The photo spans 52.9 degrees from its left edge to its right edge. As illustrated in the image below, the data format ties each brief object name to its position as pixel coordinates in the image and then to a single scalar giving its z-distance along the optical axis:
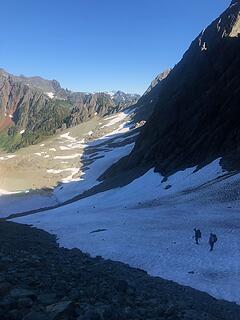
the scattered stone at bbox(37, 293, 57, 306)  7.14
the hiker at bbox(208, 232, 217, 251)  15.16
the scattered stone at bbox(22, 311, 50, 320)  6.15
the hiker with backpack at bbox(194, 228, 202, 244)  16.35
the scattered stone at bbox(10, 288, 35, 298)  7.08
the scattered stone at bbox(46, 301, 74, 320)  6.35
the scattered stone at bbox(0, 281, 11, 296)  7.28
